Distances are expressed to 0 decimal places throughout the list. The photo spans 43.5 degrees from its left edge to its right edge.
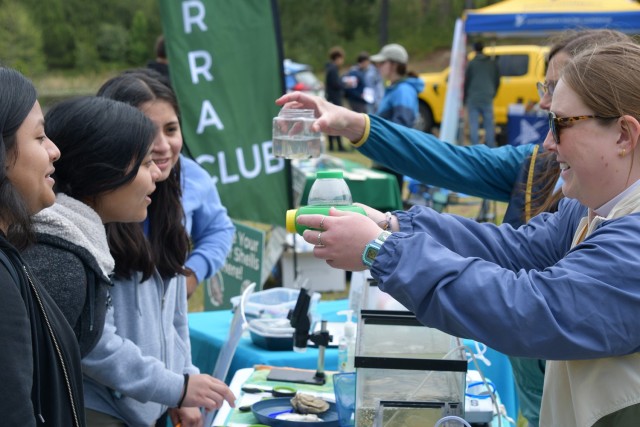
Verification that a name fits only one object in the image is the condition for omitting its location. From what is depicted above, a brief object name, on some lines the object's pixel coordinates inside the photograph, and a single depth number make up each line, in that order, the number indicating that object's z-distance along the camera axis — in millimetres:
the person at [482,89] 15031
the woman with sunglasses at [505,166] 2699
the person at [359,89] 18266
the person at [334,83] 18594
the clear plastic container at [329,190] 2094
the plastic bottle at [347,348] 3033
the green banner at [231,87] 5160
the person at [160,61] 7102
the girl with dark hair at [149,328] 2447
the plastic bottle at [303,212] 1798
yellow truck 17547
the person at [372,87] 17656
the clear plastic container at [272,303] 3691
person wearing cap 8969
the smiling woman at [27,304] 1514
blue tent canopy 12586
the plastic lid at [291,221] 1870
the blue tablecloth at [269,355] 3471
